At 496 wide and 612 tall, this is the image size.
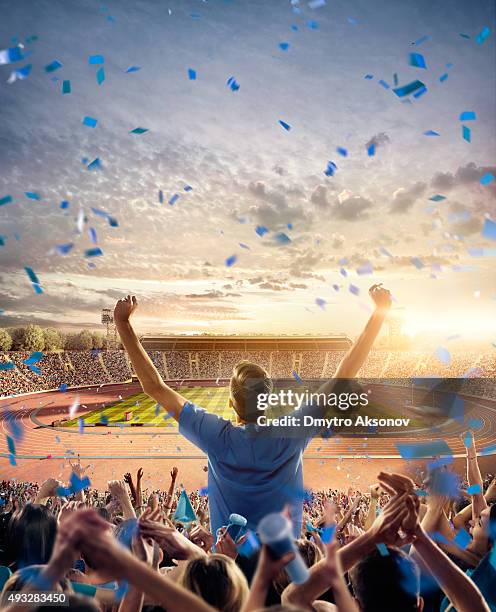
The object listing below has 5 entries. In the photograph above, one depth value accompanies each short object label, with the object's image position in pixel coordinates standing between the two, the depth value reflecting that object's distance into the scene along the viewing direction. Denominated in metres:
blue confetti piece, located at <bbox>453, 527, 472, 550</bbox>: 3.01
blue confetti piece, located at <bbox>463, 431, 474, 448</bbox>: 3.81
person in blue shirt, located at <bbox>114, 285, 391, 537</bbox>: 2.42
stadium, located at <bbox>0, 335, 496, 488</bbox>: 21.28
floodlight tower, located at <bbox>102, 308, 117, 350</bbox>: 67.62
